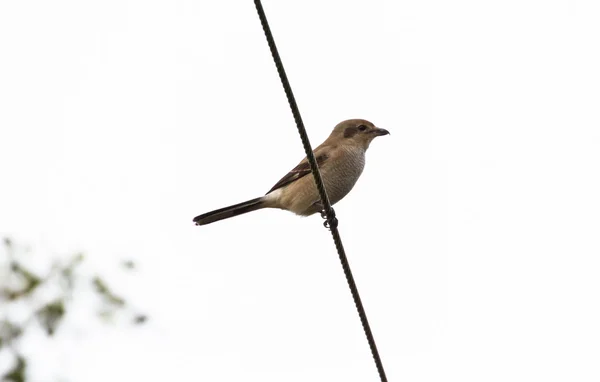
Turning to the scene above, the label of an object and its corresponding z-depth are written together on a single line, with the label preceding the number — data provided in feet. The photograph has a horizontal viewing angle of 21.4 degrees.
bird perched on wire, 43.88
